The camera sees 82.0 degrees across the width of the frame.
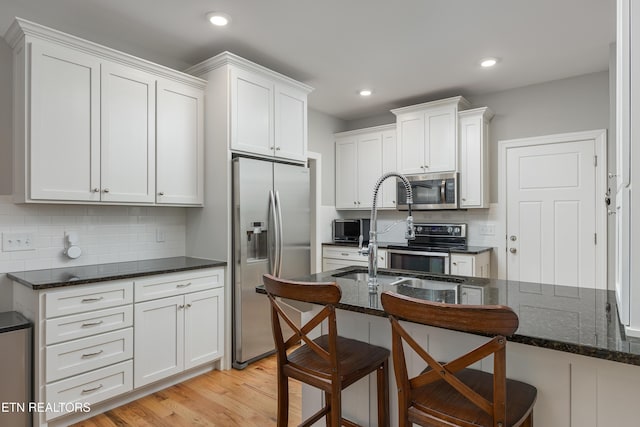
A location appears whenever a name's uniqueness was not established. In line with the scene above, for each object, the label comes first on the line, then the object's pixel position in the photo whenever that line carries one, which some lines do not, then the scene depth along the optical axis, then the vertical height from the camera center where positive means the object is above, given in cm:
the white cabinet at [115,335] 213 -81
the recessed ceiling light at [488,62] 337 +143
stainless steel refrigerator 306 -22
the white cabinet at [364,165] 476 +68
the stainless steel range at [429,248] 388 -36
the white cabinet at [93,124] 230 +64
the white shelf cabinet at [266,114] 311 +93
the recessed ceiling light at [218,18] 258 +141
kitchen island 113 -50
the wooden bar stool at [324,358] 146 -63
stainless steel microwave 415 +29
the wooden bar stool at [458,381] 105 -54
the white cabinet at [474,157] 404 +65
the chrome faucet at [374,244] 186 -15
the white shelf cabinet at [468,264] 374 -50
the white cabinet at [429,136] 413 +93
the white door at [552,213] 366 +3
